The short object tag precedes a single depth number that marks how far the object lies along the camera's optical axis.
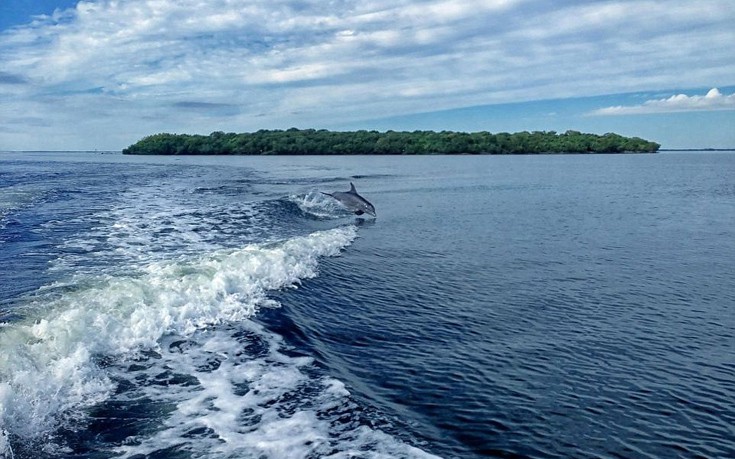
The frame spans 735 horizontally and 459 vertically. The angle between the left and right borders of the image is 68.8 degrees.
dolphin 26.69
